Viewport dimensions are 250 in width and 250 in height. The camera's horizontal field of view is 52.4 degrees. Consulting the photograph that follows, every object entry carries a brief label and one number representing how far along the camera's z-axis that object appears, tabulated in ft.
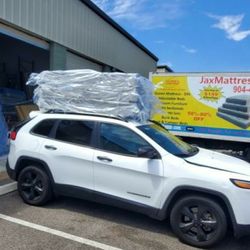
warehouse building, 24.80
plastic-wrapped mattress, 12.82
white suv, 10.63
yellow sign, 23.33
